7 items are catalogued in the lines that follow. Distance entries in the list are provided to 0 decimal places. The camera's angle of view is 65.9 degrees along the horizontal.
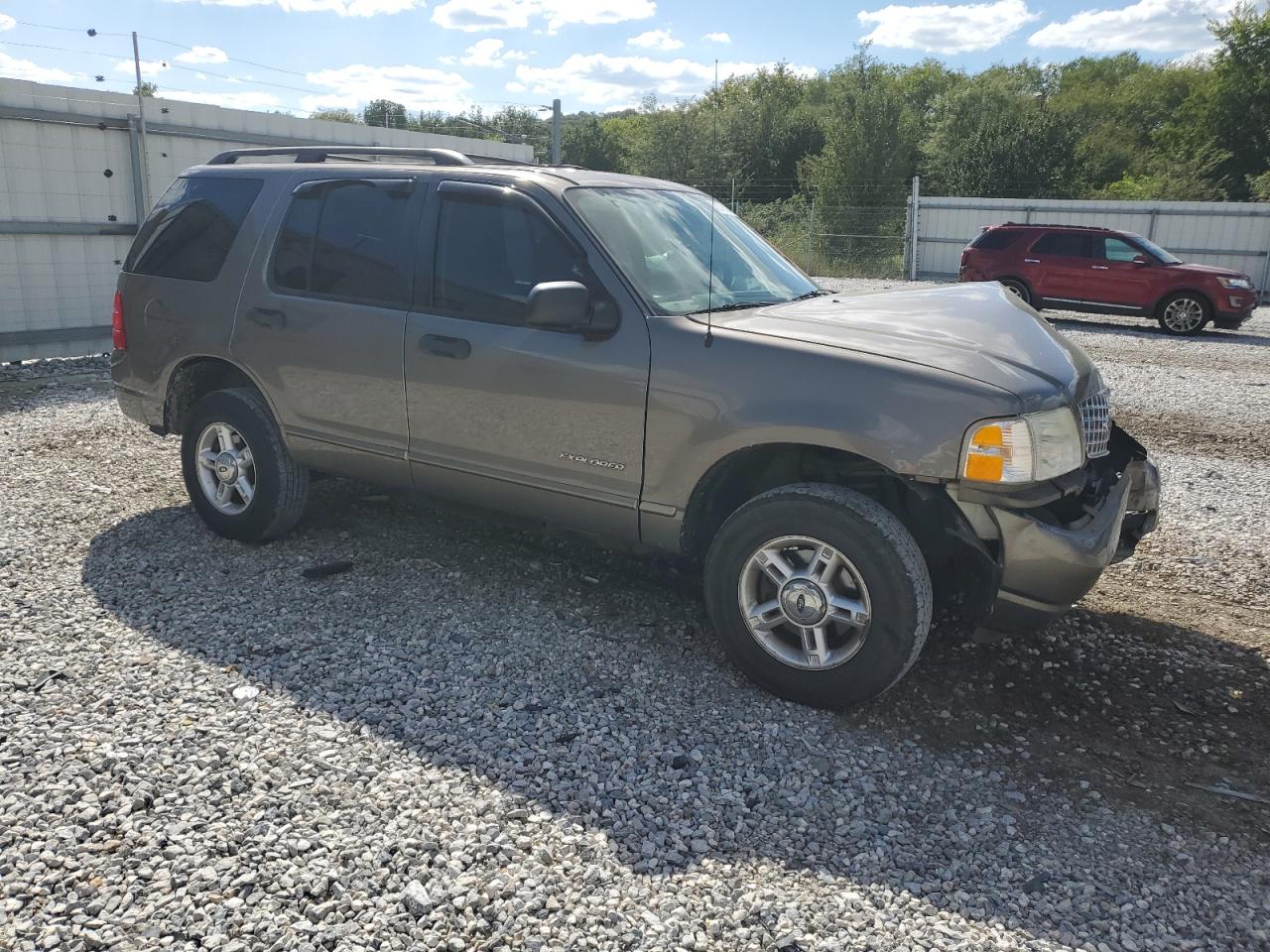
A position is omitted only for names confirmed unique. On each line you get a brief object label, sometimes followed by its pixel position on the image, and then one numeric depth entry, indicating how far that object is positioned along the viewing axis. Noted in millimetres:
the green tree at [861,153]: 39750
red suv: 16422
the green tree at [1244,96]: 40250
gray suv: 3518
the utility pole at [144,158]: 11625
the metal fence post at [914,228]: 26859
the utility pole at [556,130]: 17531
